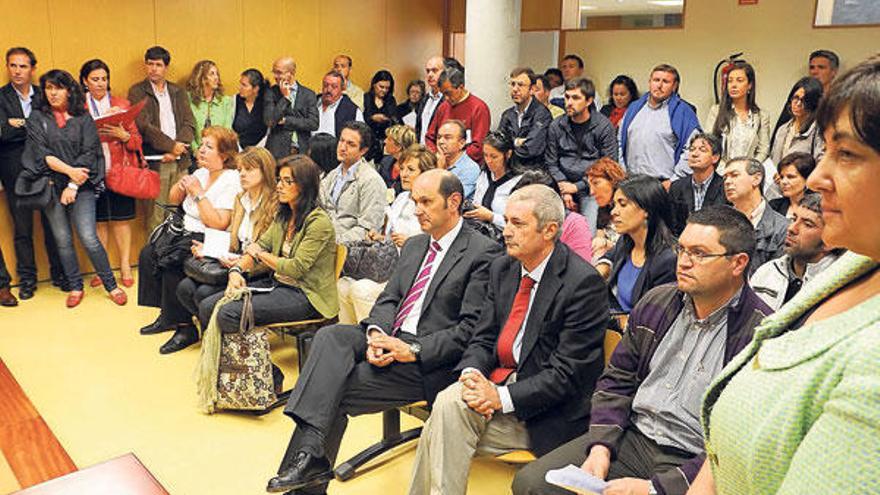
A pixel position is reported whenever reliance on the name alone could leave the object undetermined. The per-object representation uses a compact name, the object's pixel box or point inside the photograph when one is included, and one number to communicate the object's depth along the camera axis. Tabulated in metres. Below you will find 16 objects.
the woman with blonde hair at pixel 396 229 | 3.98
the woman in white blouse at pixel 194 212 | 4.55
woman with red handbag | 5.64
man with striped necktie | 2.78
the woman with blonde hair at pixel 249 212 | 4.17
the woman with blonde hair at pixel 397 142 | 5.34
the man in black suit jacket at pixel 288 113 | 6.34
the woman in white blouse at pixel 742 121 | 4.93
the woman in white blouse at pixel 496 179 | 4.43
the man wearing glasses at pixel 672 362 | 2.18
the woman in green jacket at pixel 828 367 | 0.65
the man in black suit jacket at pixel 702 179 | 4.34
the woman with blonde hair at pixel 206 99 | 6.34
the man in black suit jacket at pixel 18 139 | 5.33
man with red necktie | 2.53
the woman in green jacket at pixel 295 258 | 3.80
